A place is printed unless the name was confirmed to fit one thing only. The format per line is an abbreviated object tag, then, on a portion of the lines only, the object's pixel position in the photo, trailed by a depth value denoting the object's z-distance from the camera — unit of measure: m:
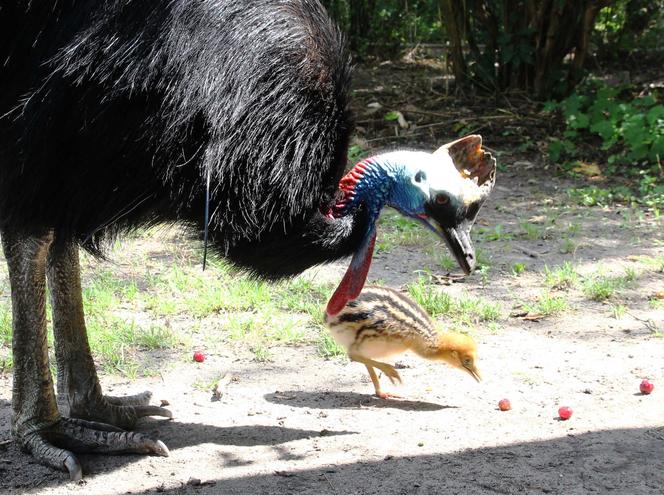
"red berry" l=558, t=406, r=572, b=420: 3.68
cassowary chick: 3.99
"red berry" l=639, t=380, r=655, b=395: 3.86
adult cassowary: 2.91
